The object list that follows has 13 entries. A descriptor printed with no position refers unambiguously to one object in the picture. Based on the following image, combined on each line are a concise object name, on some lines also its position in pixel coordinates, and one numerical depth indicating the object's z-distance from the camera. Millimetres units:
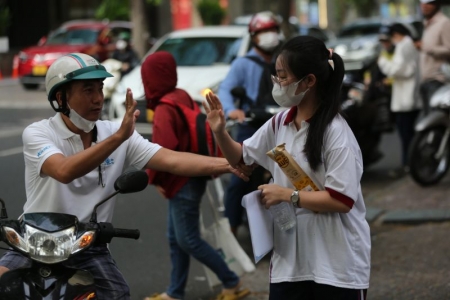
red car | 23516
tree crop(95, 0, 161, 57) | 25500
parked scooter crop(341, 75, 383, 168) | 10992
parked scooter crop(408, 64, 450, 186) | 10164
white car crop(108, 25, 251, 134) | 12203
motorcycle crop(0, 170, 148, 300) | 3555
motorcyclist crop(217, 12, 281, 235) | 7586
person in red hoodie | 5988
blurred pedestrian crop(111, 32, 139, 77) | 17547
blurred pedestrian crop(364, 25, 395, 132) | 11602
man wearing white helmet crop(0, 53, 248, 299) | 3824
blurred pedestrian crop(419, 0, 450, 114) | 10570
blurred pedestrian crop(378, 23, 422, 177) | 11352
